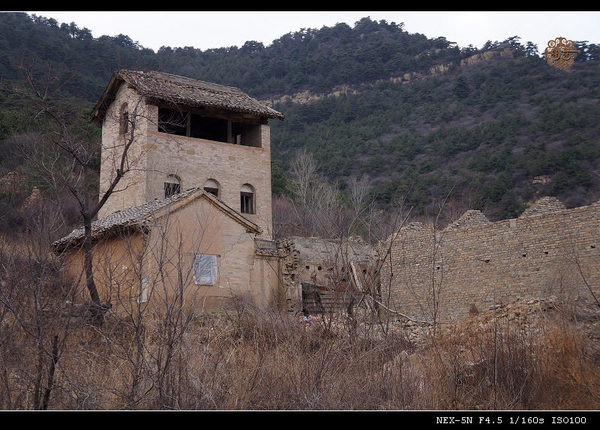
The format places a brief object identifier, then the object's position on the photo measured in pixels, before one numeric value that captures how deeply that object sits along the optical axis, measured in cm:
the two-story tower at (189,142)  2348
